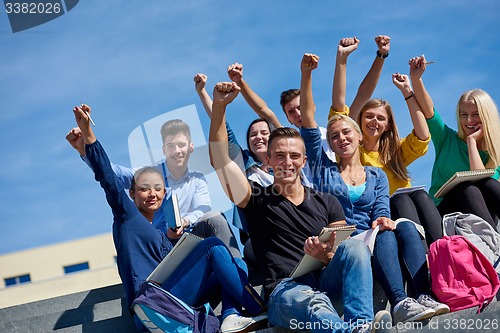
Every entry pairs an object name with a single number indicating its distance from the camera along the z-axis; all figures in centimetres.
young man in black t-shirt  404
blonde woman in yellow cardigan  555
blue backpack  419
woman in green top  505
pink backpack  433
